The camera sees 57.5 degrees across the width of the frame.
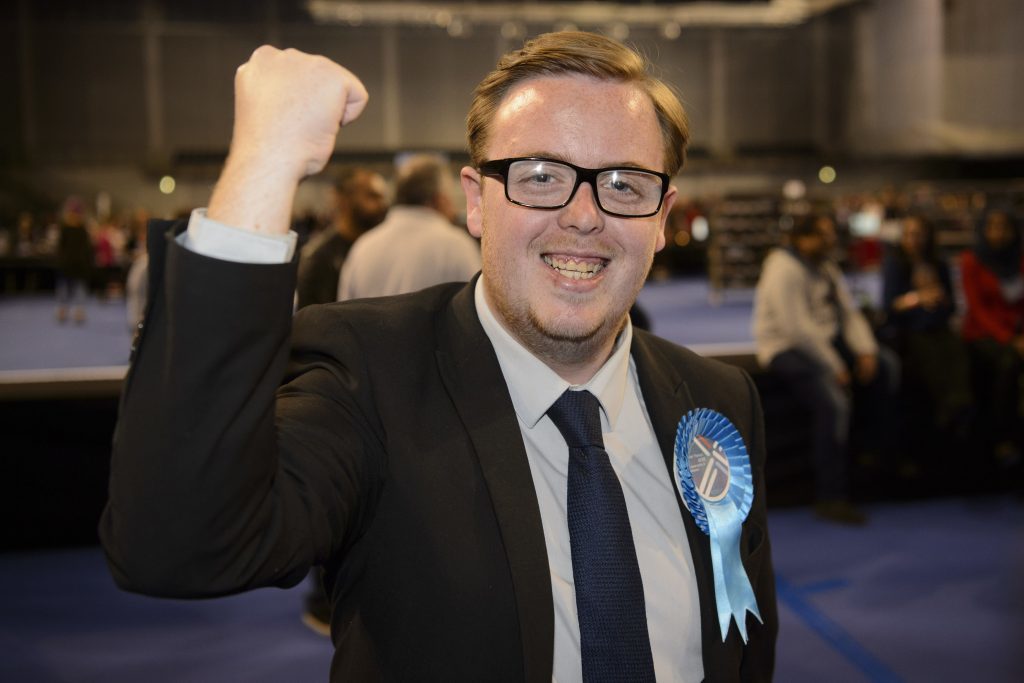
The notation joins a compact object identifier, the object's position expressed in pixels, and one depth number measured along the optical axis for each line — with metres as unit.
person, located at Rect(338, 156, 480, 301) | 3.33
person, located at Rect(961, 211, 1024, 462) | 5.16
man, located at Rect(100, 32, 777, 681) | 0.79
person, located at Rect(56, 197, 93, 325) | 11.57
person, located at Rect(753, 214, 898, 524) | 4.69
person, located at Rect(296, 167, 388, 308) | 3.64
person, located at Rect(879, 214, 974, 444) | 4.95
